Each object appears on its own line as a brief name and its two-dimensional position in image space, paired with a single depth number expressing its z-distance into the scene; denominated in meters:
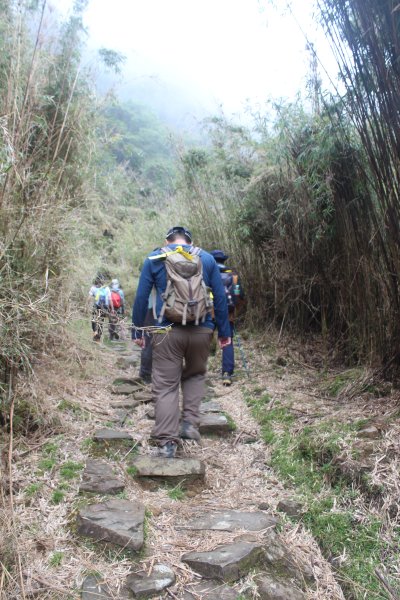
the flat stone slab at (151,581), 1.84
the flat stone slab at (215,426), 3.66
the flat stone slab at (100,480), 2.50
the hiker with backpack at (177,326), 3.11
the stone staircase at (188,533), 1.88
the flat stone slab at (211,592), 1.85
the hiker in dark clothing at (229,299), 5.35
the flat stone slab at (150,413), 3.89
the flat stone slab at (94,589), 1.79
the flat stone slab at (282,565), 2.01
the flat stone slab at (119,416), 3.67
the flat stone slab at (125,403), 4.11
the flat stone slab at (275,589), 1.87
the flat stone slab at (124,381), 4.85
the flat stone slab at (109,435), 3.13
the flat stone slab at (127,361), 5.89
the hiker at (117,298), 7.85
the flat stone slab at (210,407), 4.19
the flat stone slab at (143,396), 4.32
